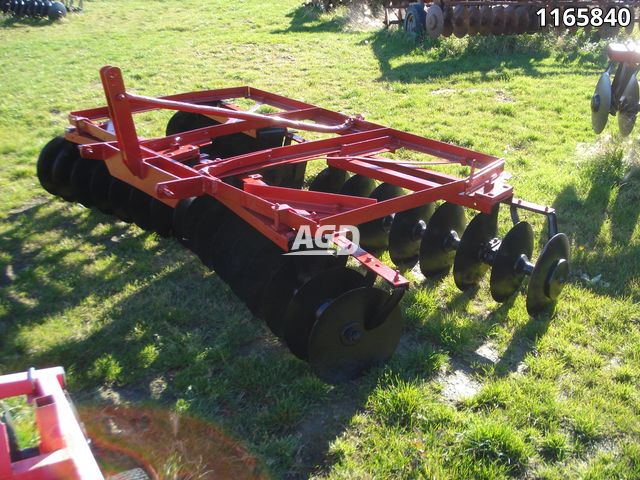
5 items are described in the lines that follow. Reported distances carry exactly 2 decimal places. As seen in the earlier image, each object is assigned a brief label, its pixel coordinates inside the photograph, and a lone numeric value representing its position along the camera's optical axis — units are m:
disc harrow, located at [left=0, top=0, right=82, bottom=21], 15.50
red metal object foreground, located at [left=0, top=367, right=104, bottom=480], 1.38
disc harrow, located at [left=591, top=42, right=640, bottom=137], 4.81
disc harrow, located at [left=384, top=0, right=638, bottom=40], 9.81
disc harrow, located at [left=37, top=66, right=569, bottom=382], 2.58
